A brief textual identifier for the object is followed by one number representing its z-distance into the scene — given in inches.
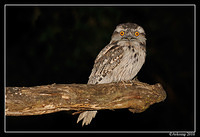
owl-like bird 287.6
